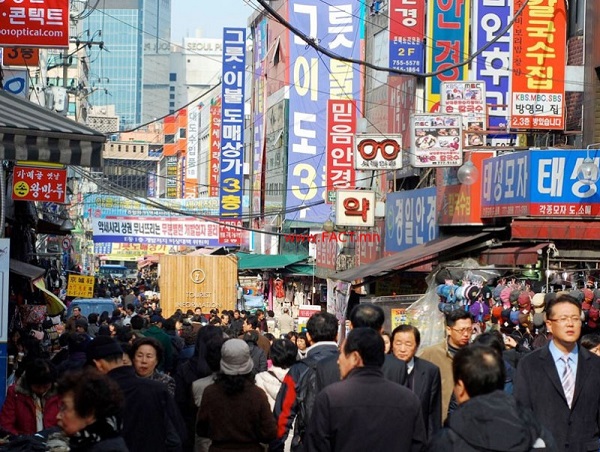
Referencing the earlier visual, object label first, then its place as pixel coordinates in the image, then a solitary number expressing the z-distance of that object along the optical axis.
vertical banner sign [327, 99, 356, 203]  32.81
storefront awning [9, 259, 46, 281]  18.91
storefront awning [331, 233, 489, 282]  20.28
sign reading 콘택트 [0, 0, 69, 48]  18.05
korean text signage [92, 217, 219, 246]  48.97
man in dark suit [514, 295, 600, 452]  7.07
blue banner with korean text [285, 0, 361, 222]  46.56
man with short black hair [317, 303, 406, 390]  7.36
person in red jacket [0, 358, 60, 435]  8.50
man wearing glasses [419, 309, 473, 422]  8.74
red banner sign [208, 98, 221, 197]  81.37
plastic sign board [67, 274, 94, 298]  29.58
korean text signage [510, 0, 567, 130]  19.47
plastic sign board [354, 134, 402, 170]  25.27
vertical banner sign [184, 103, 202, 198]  111.81
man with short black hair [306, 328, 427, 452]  6.14
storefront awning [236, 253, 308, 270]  40.66
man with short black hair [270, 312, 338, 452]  8.28
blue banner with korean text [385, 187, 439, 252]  23.72
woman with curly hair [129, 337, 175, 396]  8.71
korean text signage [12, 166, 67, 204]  23.12
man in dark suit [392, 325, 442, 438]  7.84
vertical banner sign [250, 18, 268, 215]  60.94
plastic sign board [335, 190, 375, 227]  27.41
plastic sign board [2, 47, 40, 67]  27.34
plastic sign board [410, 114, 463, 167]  20.42
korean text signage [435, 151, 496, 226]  20.66
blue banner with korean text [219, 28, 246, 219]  50.31
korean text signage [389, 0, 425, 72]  24.78
